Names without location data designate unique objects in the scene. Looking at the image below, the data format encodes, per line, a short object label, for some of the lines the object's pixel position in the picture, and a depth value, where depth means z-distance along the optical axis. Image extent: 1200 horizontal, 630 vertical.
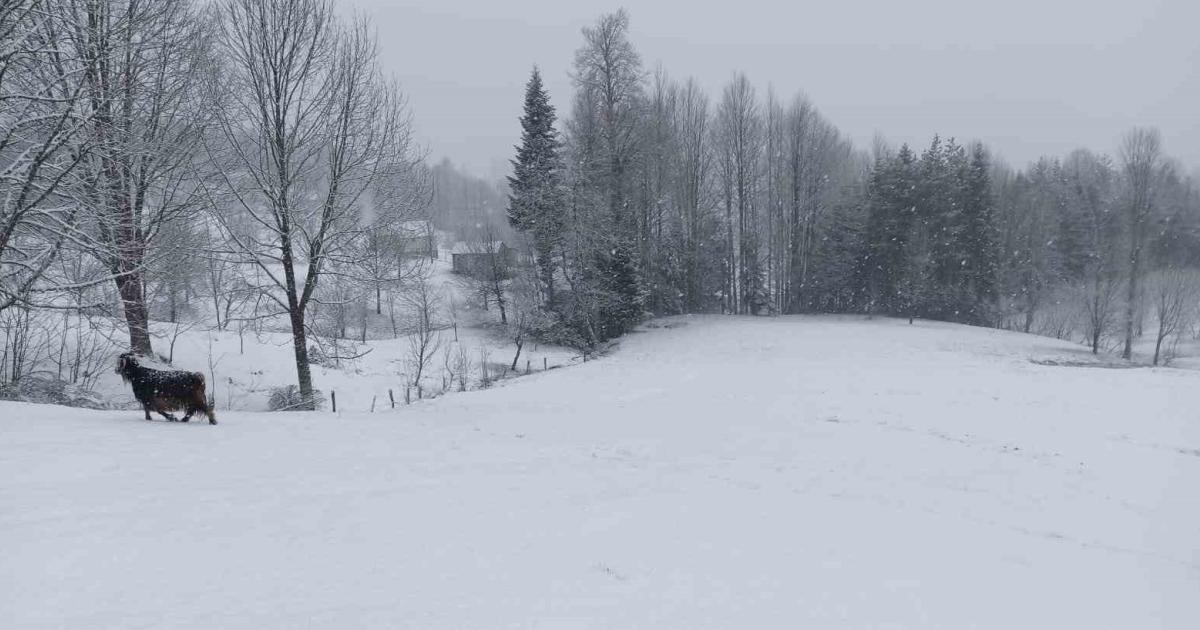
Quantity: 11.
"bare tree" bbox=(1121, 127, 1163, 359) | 36.12
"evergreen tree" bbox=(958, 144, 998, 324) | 38.84
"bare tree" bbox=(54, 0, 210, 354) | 8.52
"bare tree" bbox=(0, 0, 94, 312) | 7.00
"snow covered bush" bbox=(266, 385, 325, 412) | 13.16
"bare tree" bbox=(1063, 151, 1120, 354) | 30.28
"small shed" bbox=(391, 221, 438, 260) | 15.32
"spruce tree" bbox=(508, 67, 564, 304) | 31.58
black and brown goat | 7.91
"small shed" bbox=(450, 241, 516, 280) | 38.94
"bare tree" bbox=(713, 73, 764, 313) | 40.78
